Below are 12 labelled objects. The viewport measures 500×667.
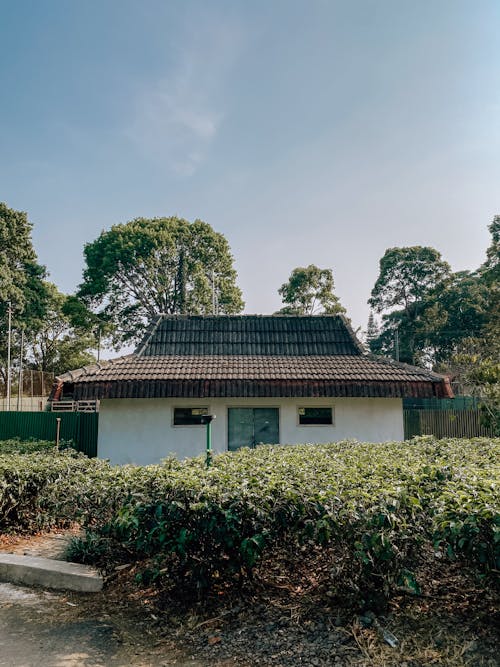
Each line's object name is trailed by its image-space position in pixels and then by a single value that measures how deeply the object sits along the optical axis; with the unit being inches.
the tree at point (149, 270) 1219.2
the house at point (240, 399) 439.5
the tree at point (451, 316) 1347.2
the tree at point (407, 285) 1438.2
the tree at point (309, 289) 1315.2
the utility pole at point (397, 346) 1350.9
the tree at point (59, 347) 1518.2
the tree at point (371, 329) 2151.8
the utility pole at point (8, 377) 939.5
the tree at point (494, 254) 991.6
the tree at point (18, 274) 1151.6
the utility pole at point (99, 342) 1268.5
